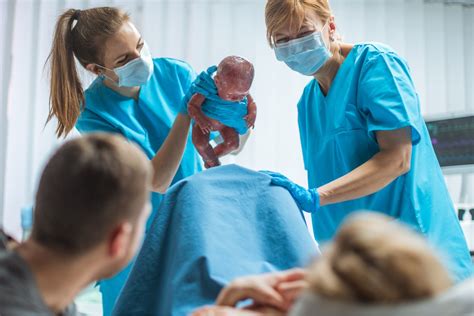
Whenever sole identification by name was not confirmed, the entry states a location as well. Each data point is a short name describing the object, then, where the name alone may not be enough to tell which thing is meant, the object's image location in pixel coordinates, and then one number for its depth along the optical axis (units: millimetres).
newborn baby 1592
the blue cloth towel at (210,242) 1260
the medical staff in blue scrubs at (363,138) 1581
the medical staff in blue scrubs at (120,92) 1862
